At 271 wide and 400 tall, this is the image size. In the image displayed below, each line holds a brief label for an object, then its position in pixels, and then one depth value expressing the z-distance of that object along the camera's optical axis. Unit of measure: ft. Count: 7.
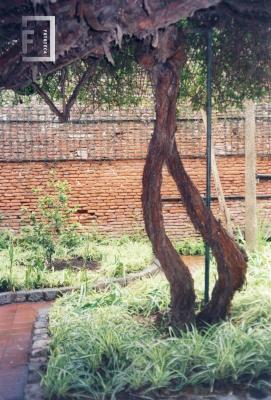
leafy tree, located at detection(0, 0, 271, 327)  11.67
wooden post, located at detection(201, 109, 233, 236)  27.02
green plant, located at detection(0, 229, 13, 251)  28.27
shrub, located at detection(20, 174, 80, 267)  25.84
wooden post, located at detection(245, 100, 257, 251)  26.05
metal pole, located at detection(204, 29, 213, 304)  15.66
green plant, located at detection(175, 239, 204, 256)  30.55
